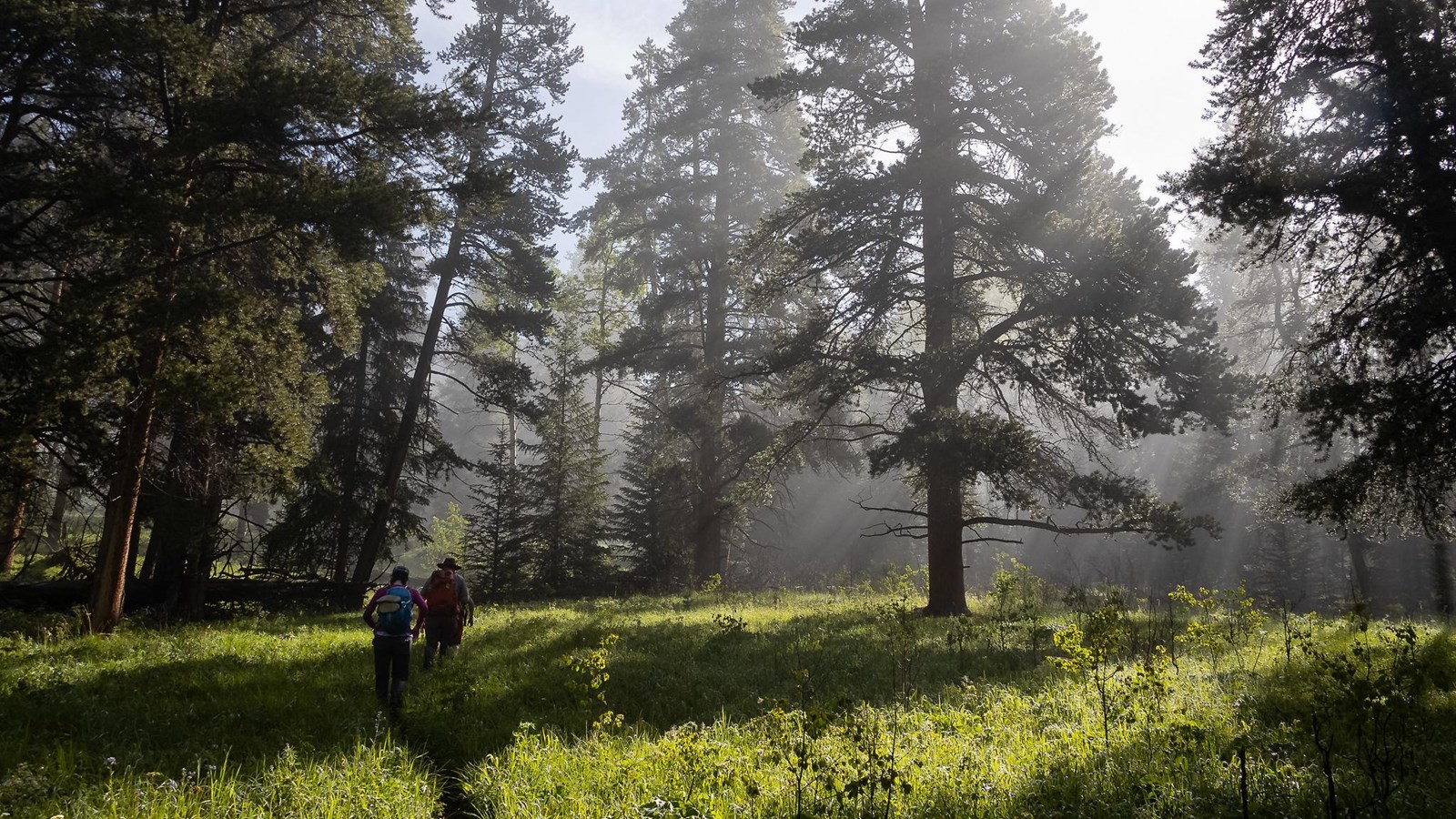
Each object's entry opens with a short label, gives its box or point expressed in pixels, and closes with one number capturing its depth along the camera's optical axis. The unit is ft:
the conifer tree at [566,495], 76.38
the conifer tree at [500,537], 75.25
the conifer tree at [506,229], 63.46
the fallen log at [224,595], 43.83
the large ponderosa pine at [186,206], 29.25
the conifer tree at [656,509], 73.92
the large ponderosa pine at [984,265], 38.06
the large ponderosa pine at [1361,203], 25.22
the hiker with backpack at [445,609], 35.22
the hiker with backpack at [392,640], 28.43
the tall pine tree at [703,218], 72.43
